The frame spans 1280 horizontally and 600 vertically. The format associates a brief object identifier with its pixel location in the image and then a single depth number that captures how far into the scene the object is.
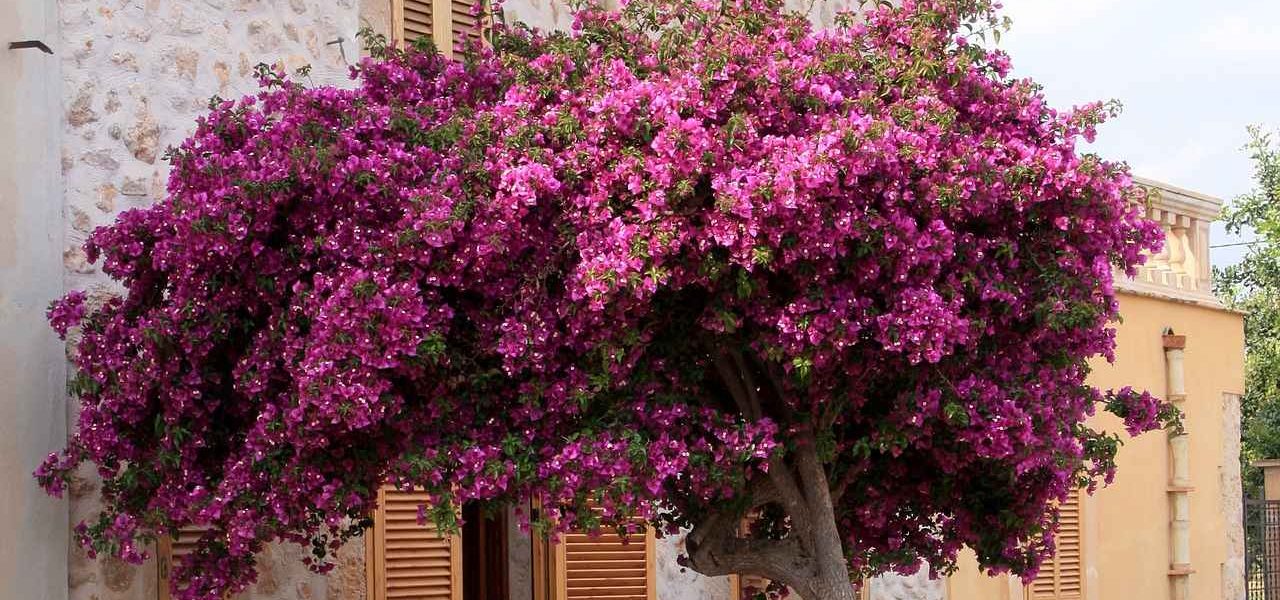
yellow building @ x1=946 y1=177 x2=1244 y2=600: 14.79
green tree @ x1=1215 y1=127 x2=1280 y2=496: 25.02
